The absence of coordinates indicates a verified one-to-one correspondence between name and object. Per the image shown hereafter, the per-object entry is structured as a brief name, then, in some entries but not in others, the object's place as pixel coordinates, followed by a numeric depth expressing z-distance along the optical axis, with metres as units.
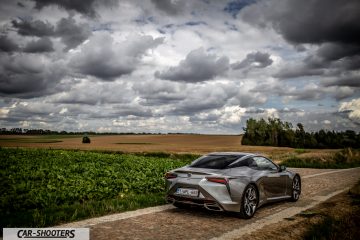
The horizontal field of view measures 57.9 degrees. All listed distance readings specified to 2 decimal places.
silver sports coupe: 6.96
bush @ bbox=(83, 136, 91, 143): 72.24
